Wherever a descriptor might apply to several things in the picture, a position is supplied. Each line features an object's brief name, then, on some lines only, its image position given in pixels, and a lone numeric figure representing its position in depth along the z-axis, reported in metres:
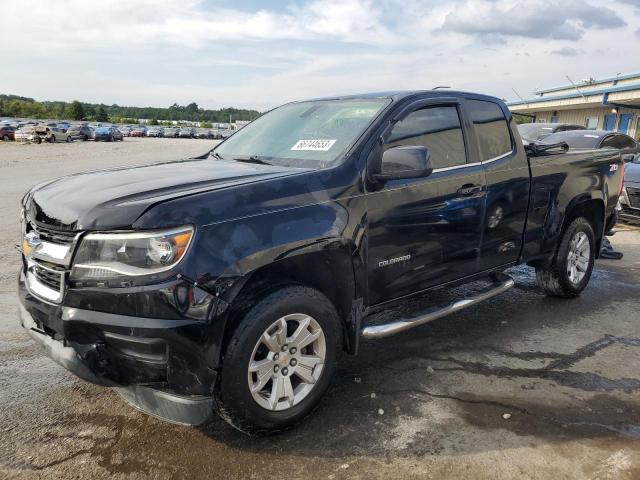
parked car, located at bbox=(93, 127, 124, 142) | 51.78
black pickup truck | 2.66
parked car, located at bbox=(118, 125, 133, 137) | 82.70
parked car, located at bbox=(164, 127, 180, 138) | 86.89
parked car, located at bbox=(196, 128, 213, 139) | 92.25
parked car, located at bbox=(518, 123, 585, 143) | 13.12
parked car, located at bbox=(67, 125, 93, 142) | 48.56
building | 23.93
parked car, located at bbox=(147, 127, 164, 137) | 84.57
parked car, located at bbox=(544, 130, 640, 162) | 10.42
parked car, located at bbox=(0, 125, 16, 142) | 45.16
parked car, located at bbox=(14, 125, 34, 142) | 41.92
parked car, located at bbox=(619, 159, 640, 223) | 9.98
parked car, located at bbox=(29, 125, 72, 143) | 41.88
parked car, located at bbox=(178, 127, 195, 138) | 88.75
